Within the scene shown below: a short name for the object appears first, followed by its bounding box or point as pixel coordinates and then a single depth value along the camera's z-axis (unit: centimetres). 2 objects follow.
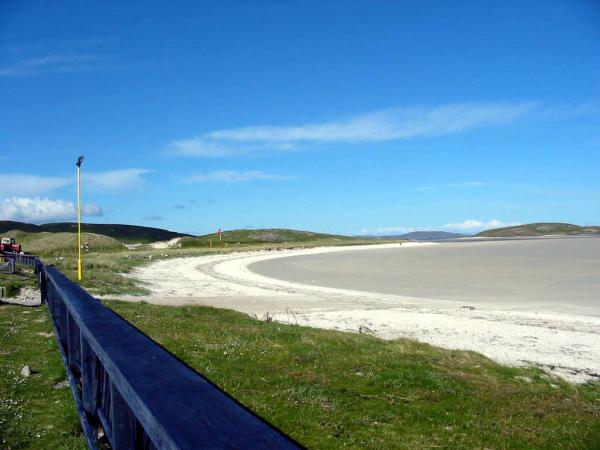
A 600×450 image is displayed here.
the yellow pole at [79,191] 2841
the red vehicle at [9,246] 5370
